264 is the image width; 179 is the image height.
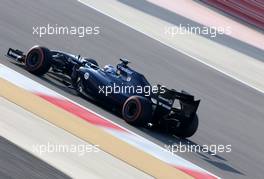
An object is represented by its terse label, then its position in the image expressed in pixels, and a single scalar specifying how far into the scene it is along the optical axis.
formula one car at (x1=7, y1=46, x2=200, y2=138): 10.54
